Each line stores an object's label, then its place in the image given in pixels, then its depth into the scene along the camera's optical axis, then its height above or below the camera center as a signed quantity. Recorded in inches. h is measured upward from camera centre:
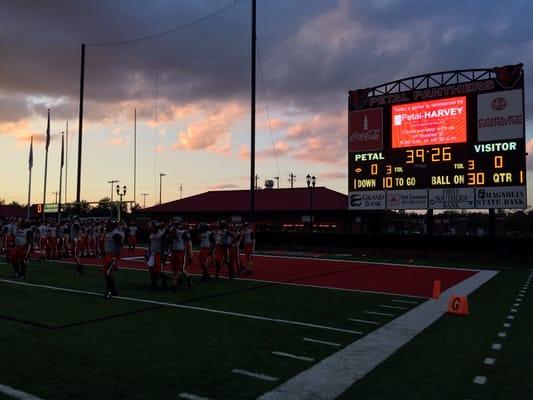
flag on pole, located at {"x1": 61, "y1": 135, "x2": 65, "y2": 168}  1598.1 +251.4
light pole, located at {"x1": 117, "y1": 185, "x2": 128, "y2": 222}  1855.3 +140.2
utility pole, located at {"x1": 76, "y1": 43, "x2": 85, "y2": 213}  1205.7 +245.0
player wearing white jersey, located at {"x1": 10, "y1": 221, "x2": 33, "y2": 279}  570.2 -29.5
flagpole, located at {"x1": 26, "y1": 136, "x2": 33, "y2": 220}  1573.8 +220.6
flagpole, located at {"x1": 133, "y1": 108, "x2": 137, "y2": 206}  1550.0 +276.1
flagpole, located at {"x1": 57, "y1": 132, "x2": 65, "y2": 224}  1587.8 +253.3
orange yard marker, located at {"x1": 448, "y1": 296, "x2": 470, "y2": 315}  378.9 -62.3
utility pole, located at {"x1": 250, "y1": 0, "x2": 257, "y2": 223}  1046.4 +194.5
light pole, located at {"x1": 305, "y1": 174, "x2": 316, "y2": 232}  1675.7 +163.5
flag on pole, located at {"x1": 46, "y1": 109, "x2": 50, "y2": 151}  1494.6 +292.0
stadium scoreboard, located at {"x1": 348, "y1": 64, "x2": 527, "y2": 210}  866.8 +165.5
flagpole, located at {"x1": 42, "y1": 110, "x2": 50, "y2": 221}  1494.8 +289.3
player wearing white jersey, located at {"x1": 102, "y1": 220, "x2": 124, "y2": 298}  432.8 -27.5
